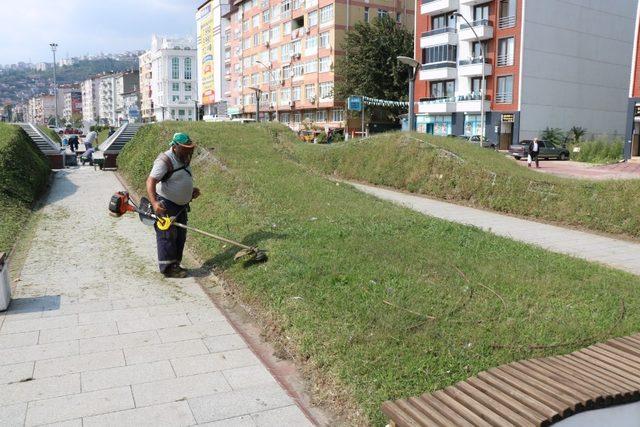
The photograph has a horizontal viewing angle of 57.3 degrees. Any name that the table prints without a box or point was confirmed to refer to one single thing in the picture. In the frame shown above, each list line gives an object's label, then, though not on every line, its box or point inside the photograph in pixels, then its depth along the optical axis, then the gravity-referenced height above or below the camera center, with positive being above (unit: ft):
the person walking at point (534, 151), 94.12 -2.98
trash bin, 19.39 -5.19
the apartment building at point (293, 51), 194.59 +30.44
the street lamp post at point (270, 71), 232.24 +23.77
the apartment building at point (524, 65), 138.51 +16.75
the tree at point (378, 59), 167.94 +20.58
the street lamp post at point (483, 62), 127.03 +16.74
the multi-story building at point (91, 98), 586.45 +32.62
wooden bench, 11.19 -5.33
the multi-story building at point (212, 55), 296.51 +40.02
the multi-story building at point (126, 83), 501.15 +40.23
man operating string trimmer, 23.04 -2.52
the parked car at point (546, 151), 115.15 -3.72
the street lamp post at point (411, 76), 64.95 +6.16
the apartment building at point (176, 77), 370.94 +33.94
